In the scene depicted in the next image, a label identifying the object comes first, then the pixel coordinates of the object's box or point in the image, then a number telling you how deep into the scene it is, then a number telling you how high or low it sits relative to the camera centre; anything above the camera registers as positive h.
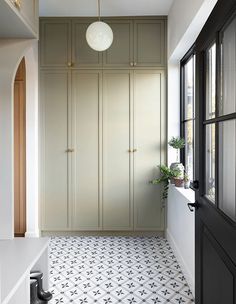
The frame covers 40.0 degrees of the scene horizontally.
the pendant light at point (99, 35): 3.08 +1.09
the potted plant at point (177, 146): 3.45 +0.04
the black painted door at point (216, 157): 1.31 -0.04
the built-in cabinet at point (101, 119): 3.83 +0.36
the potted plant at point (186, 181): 3.29 -0.33
